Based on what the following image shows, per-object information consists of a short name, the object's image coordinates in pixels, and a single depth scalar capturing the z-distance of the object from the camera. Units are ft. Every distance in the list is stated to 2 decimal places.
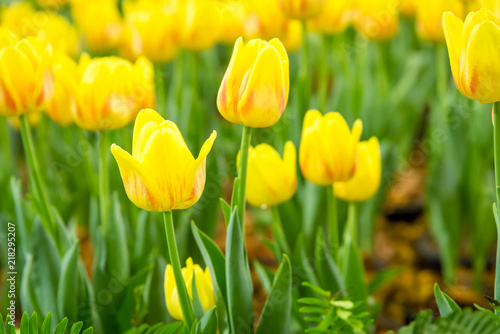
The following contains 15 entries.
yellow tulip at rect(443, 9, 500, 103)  3.91
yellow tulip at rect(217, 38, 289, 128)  3.99
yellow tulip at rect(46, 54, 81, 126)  4.69
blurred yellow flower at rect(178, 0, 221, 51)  5.43
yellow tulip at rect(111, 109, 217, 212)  3.88
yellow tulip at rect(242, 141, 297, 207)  4.46
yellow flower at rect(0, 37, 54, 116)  4.34
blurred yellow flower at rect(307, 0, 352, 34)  5.50
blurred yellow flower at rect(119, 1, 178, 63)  5.39
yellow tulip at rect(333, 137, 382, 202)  4.55
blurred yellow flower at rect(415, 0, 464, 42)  5.59
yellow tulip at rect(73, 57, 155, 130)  4.58
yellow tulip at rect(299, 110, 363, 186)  4.40
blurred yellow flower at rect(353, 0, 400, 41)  5.94
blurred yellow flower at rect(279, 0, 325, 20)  4.94
